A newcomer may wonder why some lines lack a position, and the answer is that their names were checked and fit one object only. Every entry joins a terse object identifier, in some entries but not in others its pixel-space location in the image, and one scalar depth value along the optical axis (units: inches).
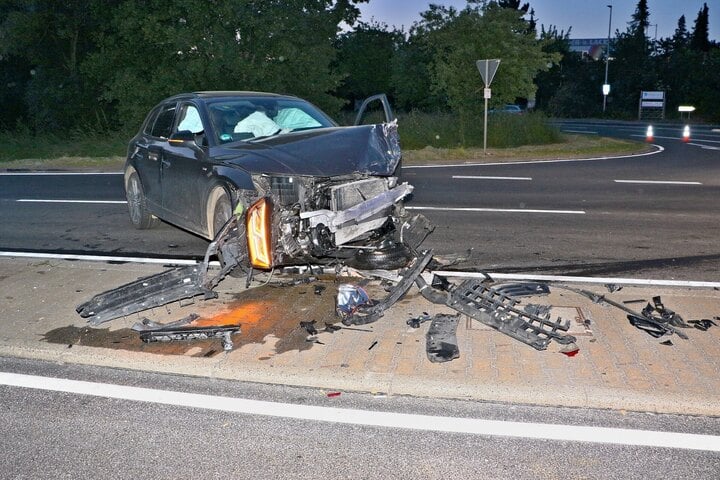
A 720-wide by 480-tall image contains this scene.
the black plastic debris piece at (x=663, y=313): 223.0
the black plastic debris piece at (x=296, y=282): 276.4
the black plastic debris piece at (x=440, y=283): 257.0
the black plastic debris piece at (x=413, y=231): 280.8
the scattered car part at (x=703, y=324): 219.0
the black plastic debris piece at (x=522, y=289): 253.1
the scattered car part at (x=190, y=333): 214.5
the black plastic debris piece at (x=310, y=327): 221.5
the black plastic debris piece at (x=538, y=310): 226.1
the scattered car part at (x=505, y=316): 205.9
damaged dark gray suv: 254.5
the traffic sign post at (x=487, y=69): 810.8
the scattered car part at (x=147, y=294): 234.2
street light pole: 2165.0
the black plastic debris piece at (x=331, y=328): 223.5
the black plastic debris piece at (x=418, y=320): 224.2
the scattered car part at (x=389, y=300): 228.1
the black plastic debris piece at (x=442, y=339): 196.7
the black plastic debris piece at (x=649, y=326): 213.5
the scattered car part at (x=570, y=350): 197.8
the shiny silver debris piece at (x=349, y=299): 235.8
